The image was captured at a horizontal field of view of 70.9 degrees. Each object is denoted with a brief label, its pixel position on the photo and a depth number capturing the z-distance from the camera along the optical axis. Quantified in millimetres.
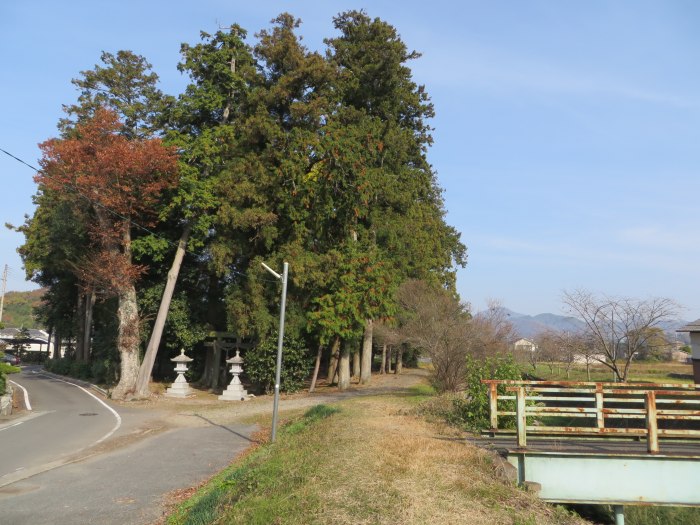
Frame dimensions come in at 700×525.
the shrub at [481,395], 11840
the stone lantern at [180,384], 26500
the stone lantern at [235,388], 25328
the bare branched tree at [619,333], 21625
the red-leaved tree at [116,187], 23094
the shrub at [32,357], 72312
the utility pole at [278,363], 13172
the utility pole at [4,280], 52484
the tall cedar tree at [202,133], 25234
